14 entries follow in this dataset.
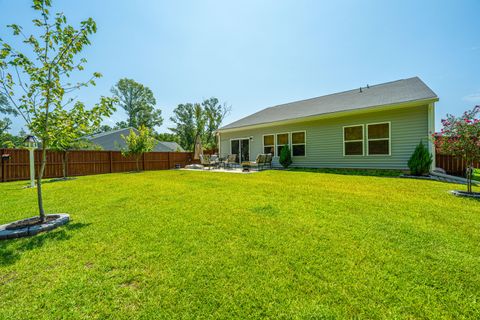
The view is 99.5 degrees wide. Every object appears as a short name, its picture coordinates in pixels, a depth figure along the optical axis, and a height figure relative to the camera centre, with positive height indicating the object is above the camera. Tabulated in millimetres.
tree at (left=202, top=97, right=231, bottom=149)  32781 +7214
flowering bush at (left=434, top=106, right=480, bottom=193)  4938 +403
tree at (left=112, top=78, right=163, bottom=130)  32938 +9724
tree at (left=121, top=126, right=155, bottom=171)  13289 +1015
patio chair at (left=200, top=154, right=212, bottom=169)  12719 -197
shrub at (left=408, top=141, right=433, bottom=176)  7434 -291
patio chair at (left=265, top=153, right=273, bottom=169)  11112 -140
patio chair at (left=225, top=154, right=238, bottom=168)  12841 -111
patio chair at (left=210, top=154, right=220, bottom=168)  13105 -221
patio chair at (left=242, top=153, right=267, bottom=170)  10789 -339
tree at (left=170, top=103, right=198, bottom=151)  34766 +6389
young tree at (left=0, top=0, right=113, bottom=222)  3058 +1443
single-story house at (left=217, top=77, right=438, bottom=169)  8477 +1393
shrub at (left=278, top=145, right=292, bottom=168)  11552 -54
